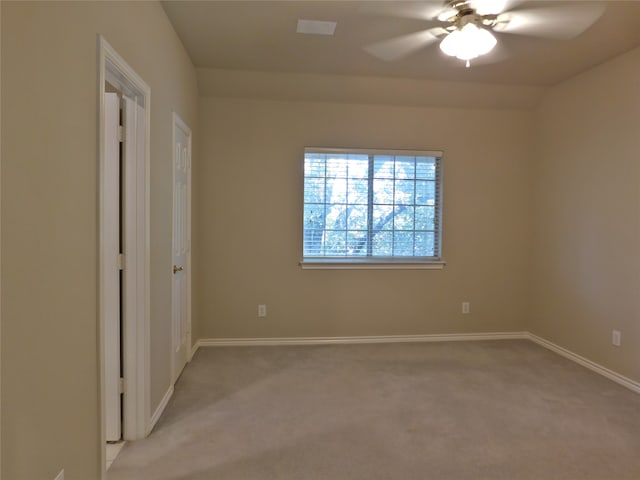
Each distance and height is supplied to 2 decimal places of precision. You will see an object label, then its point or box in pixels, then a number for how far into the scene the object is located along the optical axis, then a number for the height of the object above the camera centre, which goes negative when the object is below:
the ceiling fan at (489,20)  2.34 +1.39
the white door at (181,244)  3.06 -0.15
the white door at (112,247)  2.16 -0.12
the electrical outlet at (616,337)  3.25 -0.86
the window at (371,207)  4.13 +0.26
